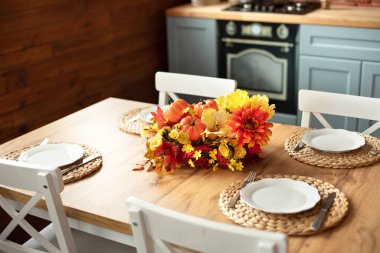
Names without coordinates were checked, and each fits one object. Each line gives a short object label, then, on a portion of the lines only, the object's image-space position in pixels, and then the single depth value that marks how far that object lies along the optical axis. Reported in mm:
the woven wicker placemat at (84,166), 1757
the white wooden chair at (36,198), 1513
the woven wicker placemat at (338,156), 1751
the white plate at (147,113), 2212
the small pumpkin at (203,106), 1800
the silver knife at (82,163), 1800
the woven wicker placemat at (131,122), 2131
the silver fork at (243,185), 1528
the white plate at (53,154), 1884
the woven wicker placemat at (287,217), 1396
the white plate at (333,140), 1857
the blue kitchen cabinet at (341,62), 3246
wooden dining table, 1371
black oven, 3559
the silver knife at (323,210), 1387
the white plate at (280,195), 1497
